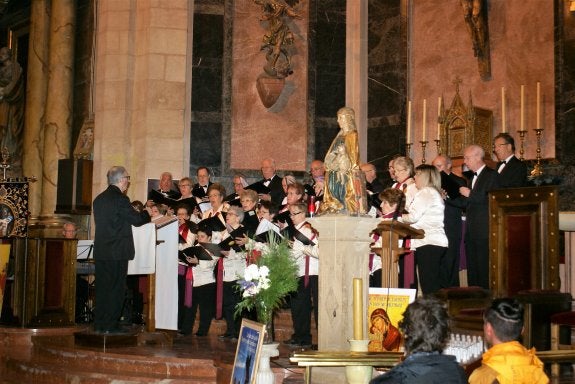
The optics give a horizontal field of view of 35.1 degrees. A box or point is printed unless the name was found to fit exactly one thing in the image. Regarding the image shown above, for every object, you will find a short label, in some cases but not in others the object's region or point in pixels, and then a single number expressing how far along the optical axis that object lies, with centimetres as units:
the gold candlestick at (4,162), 1383
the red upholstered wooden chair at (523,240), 755
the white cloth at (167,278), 1016
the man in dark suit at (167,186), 1230
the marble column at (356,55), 1433
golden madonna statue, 754
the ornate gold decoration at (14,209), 1227
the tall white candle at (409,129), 1220
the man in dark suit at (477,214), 871
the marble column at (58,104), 1619
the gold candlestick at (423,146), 1206
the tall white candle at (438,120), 1233
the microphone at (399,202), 759
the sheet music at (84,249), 1341
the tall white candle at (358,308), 547
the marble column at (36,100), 1748
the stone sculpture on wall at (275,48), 1419
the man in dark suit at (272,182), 1179
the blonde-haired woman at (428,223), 851
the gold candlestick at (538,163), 1056
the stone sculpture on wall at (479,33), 1241
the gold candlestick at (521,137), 1054
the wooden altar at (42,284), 1160
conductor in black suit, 977
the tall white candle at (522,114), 1054
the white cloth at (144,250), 999
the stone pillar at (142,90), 1396
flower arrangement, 760
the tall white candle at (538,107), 1086
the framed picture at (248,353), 624
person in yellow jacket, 415
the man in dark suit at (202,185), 1202
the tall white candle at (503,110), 1125
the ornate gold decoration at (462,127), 1202
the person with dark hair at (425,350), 384
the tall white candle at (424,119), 1218
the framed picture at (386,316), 718
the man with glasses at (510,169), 878
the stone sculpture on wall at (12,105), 1975
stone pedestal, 729
